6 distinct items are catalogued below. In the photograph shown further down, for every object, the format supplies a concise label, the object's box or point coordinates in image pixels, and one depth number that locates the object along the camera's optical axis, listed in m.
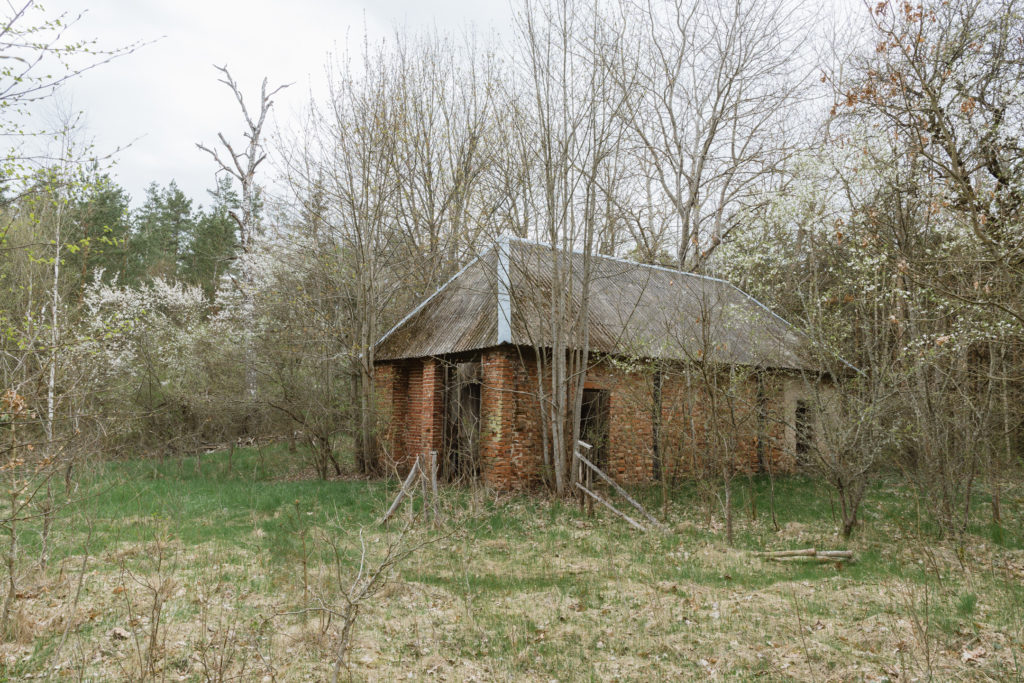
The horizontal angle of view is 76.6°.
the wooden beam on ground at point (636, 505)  9.87
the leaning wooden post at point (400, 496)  7.33
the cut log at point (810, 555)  7.81
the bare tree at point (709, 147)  20.20
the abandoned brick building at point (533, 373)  12.40
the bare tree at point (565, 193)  11.34
